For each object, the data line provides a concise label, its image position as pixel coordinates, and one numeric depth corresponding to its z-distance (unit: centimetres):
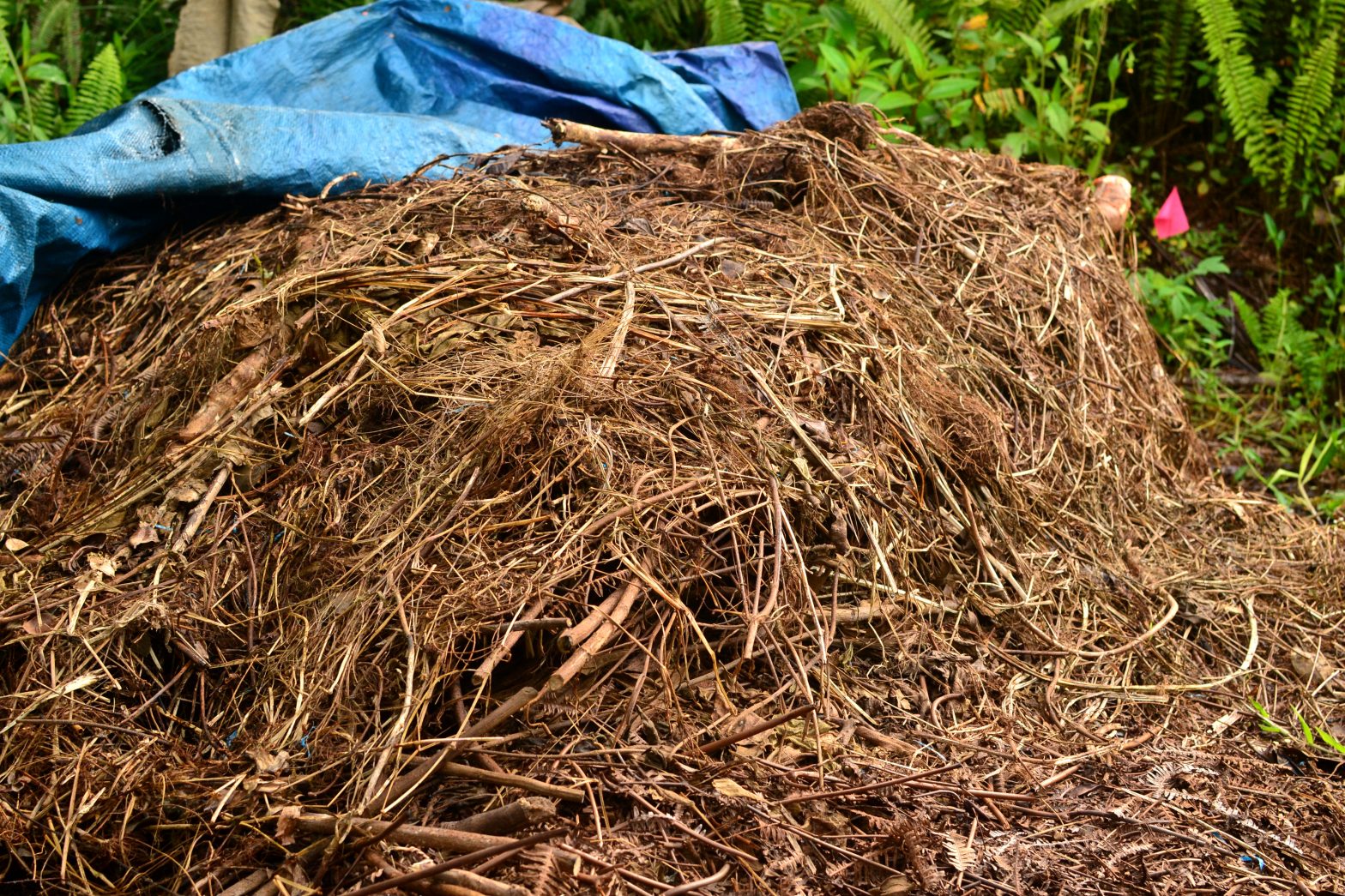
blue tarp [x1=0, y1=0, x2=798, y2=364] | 282
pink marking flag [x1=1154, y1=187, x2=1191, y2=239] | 402
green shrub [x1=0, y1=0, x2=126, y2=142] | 370
